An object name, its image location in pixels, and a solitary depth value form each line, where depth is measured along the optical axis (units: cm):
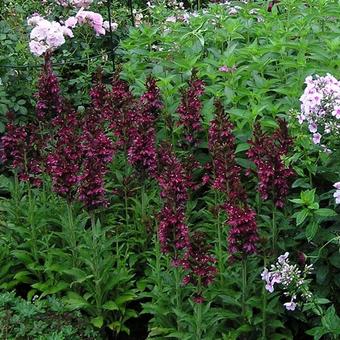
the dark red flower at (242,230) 314
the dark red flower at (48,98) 427
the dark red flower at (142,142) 373
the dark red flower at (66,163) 371
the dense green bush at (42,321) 364
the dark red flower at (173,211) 322
